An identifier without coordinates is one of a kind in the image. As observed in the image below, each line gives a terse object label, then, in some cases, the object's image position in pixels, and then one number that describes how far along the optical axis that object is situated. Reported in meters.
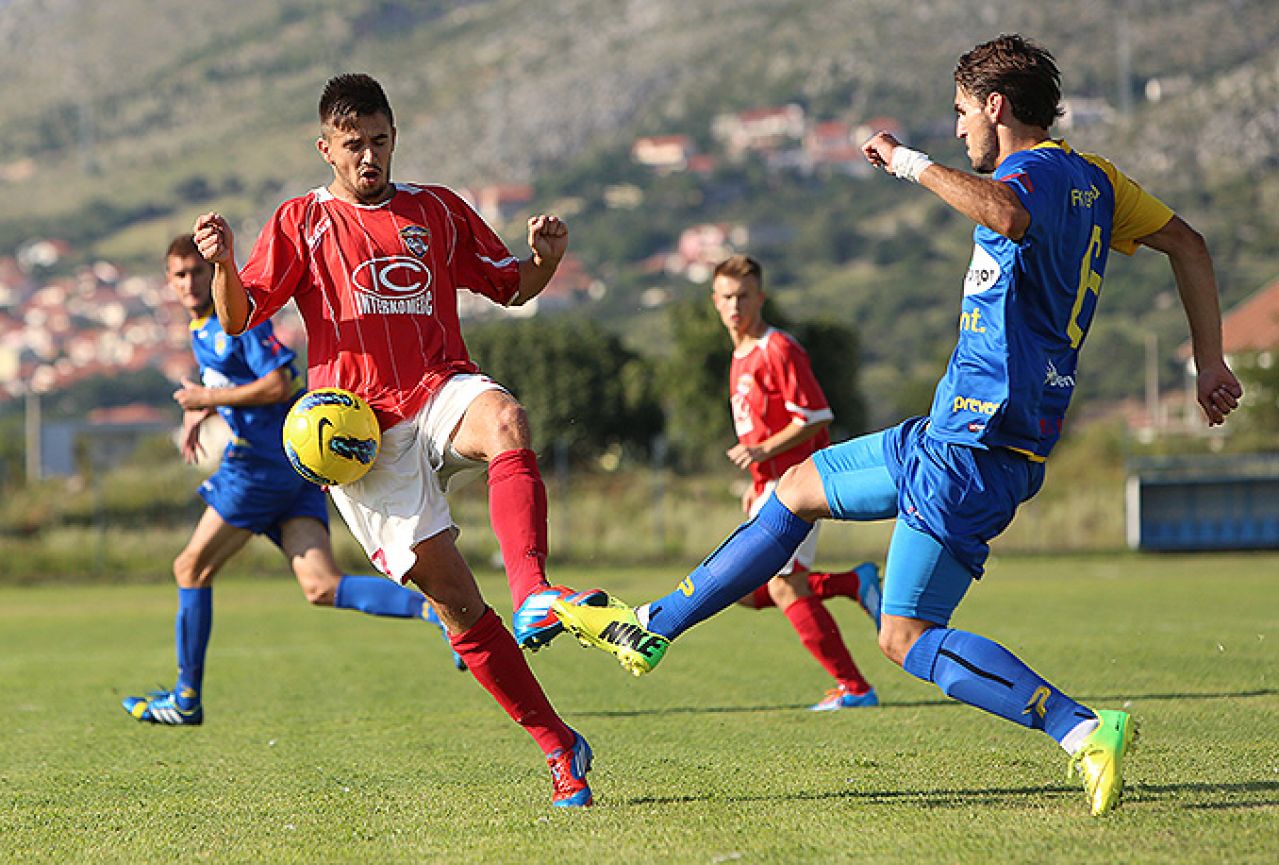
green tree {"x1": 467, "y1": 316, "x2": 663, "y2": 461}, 120.25
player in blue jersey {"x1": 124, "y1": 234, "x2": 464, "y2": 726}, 16.55
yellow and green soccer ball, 10.71
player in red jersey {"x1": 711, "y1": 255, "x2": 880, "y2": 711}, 16.97
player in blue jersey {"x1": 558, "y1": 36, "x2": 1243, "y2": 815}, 9.82
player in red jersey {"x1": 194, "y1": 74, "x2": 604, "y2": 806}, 10.90
